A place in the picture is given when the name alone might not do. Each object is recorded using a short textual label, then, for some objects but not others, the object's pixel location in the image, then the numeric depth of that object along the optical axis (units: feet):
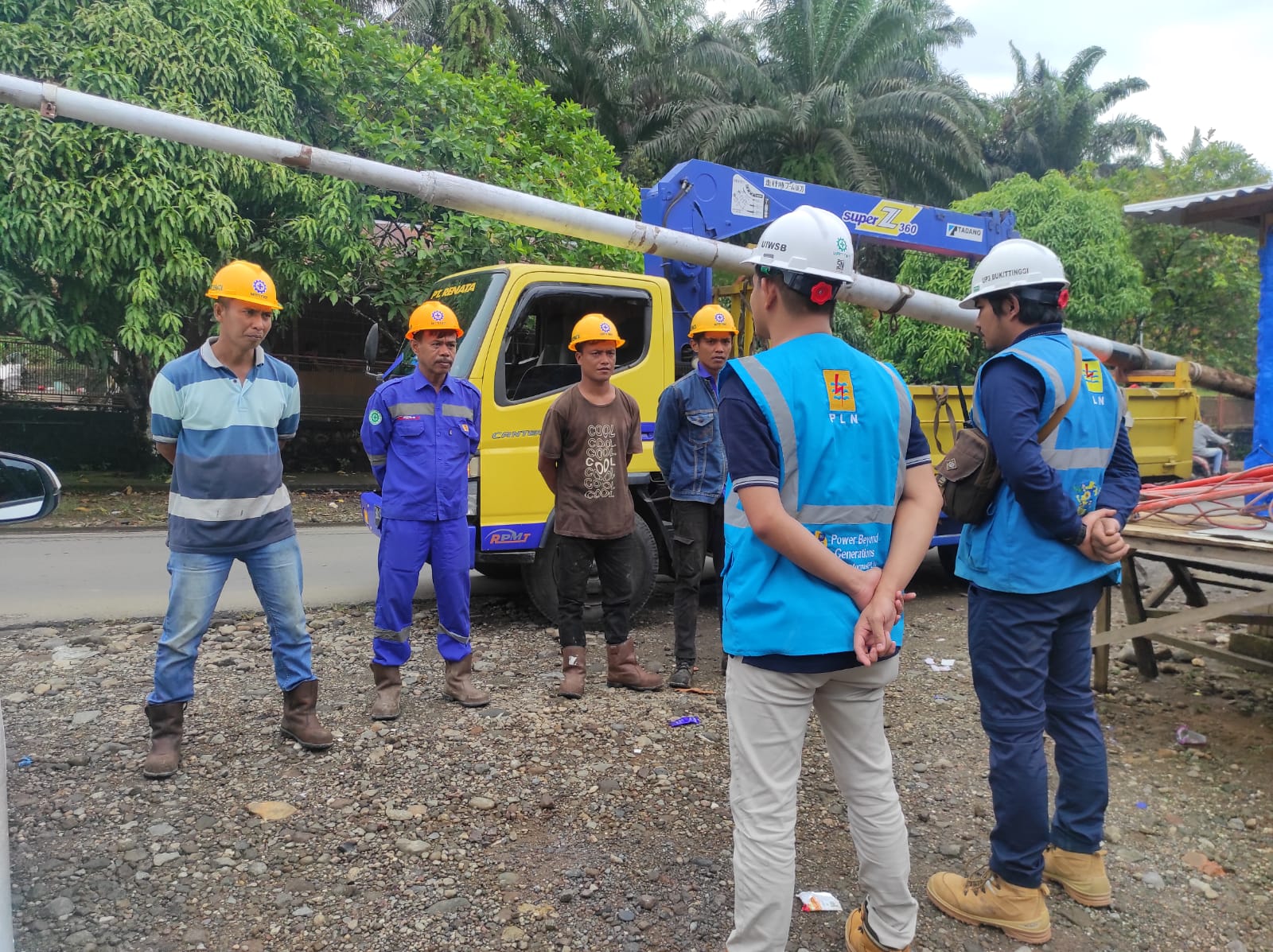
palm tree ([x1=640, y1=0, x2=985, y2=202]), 68.08
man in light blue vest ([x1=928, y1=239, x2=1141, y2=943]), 8.64
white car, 6.98
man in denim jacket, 15.64
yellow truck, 17.94
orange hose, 14.57
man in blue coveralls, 13.93
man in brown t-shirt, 15.21
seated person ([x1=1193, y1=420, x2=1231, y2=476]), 35.49
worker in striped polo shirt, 11.64
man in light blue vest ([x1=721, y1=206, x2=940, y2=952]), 6.77
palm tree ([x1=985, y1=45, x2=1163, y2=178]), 97.81
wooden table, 12.30
